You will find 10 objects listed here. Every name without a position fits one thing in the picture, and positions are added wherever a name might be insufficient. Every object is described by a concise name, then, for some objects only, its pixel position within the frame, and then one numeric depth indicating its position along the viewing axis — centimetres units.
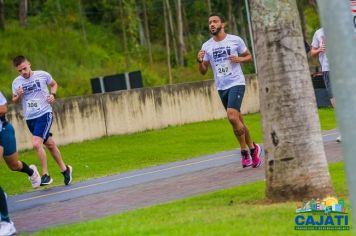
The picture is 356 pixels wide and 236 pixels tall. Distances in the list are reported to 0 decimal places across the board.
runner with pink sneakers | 1304
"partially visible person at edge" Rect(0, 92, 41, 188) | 1070
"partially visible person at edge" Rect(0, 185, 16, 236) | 919
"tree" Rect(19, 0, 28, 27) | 4869
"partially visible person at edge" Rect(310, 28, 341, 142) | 1574
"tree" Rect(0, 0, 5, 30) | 4613
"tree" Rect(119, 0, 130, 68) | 4659
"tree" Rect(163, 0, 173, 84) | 4431
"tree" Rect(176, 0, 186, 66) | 4802
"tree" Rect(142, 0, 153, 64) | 5022
